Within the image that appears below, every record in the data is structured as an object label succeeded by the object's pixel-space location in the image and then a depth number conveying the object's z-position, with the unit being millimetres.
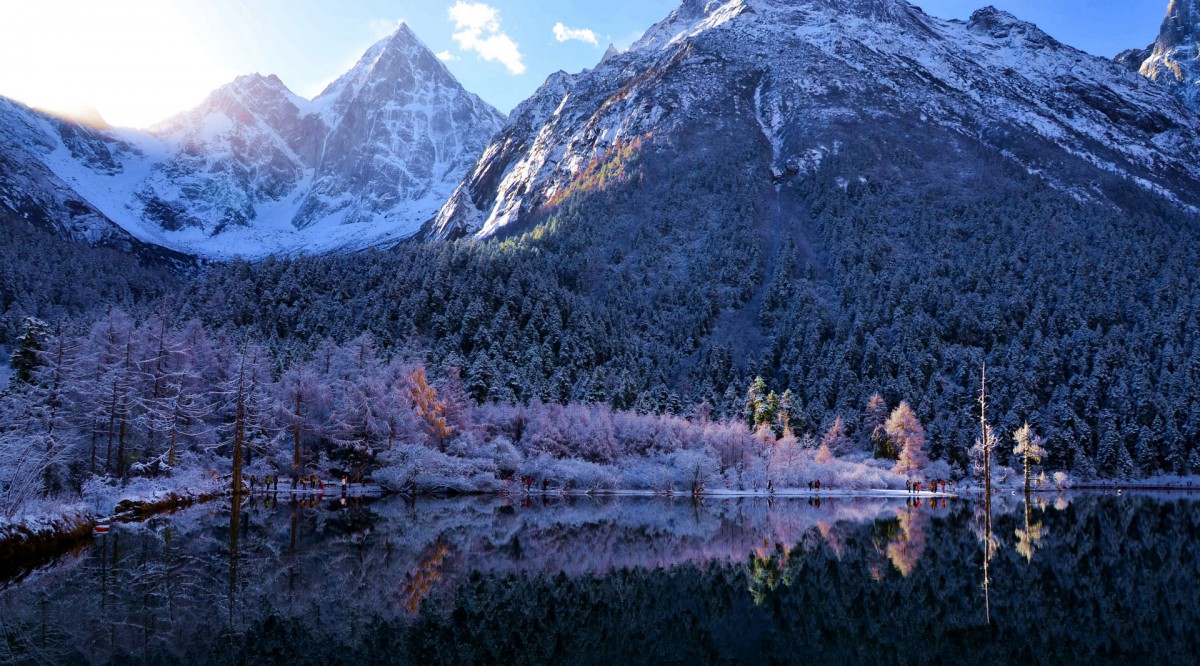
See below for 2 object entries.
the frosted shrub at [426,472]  64094
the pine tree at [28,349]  60156
